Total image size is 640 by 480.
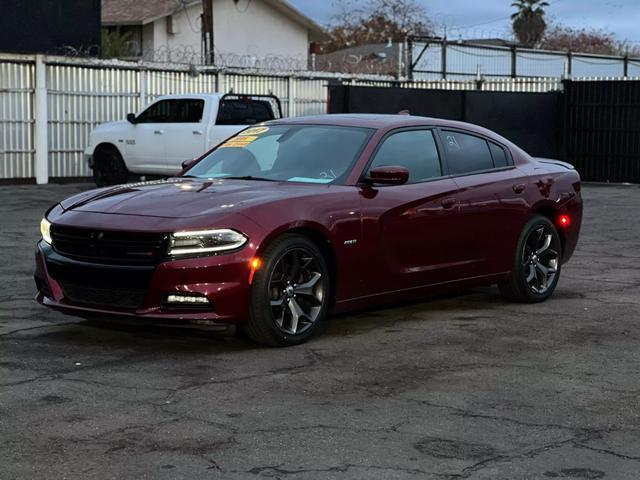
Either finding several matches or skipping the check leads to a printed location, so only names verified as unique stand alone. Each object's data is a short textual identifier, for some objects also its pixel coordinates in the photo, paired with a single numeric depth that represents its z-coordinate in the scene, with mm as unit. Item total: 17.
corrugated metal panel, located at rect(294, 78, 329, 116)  26453
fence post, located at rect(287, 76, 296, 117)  26172
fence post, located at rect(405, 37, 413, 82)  31953
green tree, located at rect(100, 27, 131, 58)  34950
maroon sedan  6625
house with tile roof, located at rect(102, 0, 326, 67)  40844
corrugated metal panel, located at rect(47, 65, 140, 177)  21875
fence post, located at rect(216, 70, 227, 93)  24688
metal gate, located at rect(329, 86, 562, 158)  24172
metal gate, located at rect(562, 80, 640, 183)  23250
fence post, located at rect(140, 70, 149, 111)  23270
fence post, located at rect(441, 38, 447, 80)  34125
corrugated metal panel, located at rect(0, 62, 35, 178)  20891
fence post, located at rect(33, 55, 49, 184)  21328
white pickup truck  19453
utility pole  28766
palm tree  74375
